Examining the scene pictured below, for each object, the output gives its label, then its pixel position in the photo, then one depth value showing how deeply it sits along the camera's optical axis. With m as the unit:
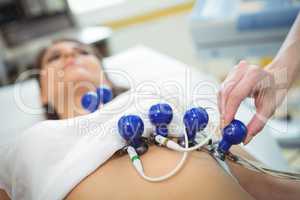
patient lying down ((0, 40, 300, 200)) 0.76
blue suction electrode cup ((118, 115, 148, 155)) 0.76
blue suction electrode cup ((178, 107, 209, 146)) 0.74
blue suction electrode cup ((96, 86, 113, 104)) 1.13
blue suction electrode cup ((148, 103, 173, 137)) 0.80
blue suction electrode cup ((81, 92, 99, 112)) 1.09
